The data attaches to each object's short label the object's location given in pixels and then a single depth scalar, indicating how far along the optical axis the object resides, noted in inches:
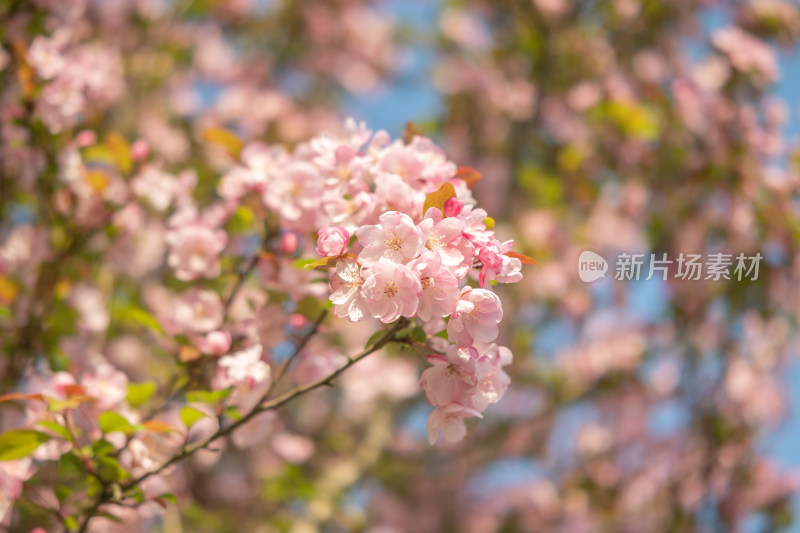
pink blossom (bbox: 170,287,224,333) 81.5
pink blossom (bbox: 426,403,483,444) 73.9
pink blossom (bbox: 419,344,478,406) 73.6
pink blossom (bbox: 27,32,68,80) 85.5
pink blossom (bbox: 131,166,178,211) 87.0
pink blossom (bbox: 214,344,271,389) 78.1
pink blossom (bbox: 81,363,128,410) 79.4
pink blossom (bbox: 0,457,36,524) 77.5
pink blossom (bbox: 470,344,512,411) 74.0
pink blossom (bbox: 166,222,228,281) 82.2
